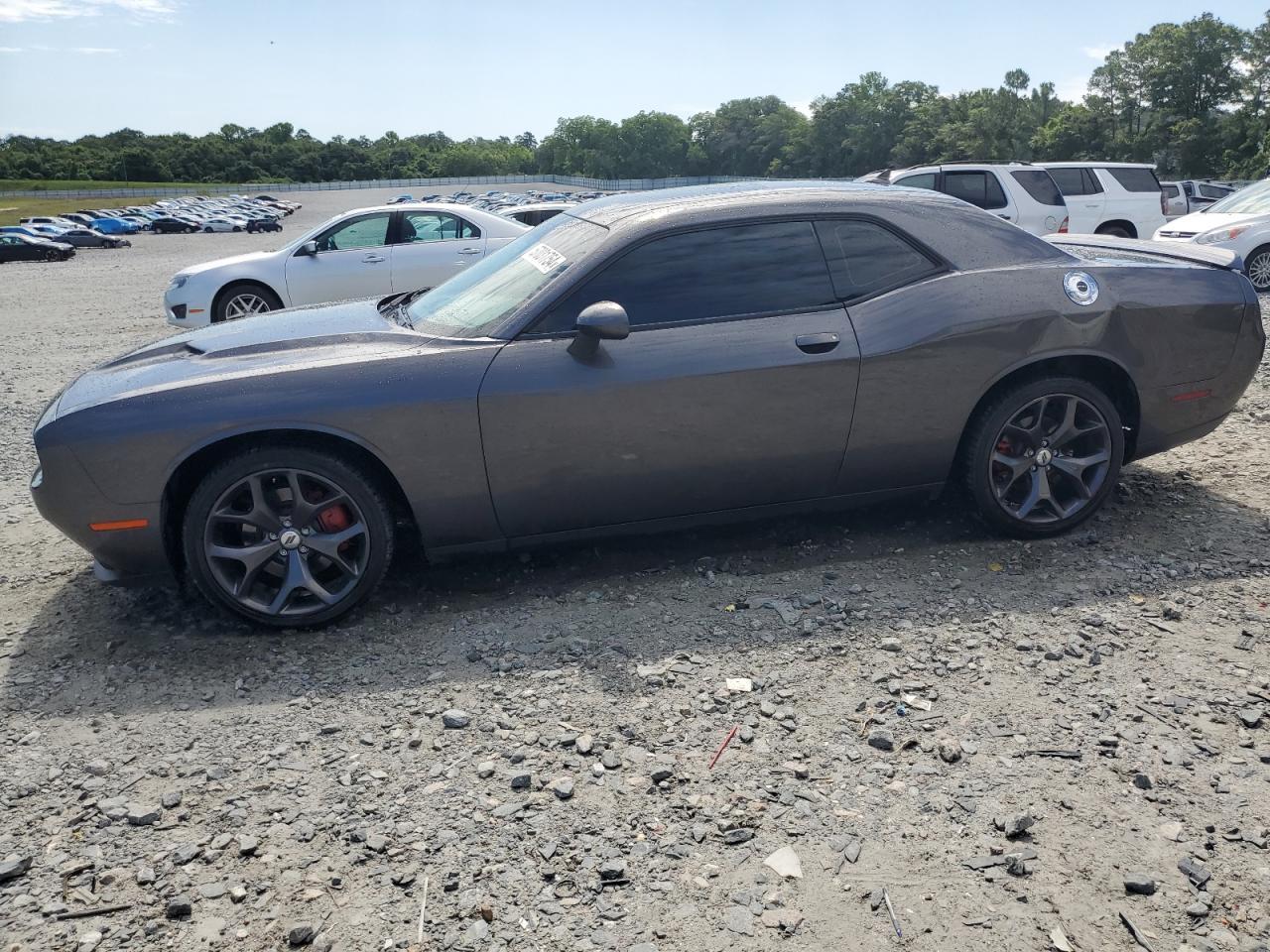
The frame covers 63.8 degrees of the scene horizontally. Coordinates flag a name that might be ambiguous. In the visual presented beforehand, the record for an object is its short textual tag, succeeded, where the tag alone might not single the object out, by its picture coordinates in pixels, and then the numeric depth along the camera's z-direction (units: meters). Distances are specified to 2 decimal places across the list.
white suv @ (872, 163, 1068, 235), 14.88
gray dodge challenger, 3.89
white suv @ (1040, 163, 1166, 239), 15.73
